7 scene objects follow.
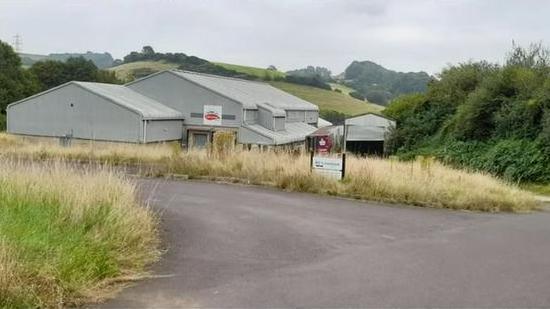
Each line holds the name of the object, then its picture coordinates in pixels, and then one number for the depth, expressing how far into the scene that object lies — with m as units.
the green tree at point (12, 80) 71.69
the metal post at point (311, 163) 16.95
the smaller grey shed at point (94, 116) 41.53
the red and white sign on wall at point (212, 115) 44.78
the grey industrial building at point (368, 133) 44.12
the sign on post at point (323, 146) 19.64
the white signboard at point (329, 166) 16.58
